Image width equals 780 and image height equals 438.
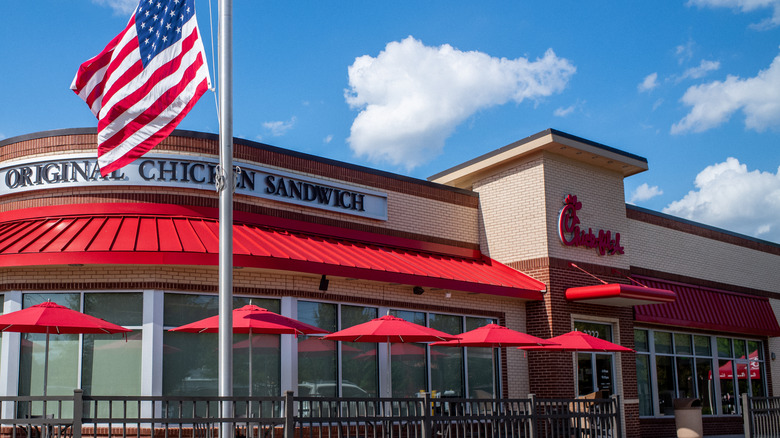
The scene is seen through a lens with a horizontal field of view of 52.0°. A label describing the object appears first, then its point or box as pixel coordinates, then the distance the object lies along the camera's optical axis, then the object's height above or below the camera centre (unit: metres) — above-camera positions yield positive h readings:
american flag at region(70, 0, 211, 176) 10.06 +3.62
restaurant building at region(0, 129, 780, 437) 13.71 +1.72
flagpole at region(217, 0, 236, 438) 9.30 +1.84
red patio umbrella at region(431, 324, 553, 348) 14.85 +0.28
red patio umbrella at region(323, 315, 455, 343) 13.55 +0.41
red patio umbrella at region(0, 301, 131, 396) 11.41 +0.62
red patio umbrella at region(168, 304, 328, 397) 12.40 +0.56
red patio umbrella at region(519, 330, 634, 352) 16.09 +0.16
